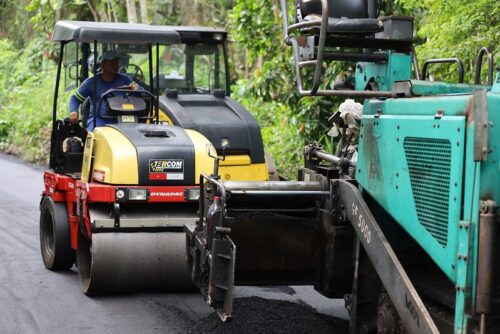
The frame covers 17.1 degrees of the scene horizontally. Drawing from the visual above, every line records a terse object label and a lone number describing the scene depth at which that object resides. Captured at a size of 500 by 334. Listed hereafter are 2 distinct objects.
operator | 17.19
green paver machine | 7.32
